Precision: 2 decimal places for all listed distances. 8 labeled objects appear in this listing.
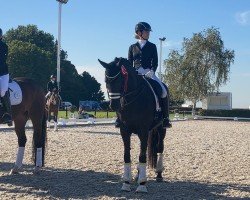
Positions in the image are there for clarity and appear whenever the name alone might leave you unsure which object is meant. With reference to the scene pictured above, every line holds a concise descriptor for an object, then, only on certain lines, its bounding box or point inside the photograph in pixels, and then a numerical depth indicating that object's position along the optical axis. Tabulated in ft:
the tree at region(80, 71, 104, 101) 277.11
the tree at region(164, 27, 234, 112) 177.37
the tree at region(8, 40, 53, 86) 197.67
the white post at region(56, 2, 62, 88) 92.95
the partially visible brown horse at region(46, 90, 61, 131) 63.49
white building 189.98
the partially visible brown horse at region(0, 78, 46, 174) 29.07
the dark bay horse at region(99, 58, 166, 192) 22.00
